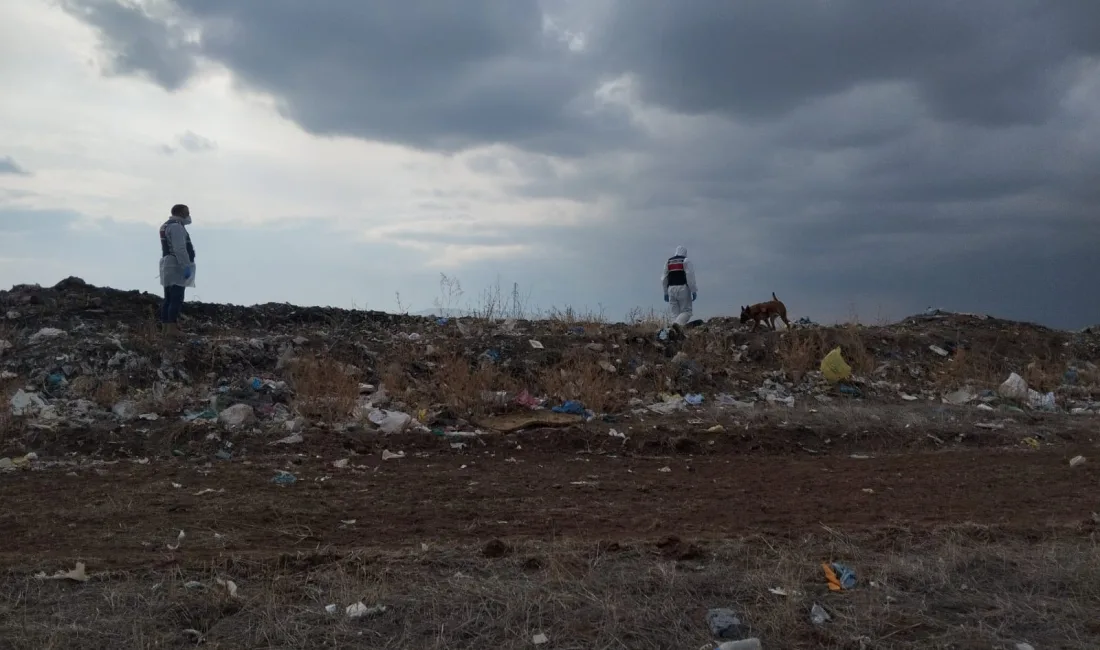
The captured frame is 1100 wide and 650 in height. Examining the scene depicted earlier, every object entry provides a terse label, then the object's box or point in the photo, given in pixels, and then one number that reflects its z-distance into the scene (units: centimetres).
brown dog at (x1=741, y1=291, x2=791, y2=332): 1049
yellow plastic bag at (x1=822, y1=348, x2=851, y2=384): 892
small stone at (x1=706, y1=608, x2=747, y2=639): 272
